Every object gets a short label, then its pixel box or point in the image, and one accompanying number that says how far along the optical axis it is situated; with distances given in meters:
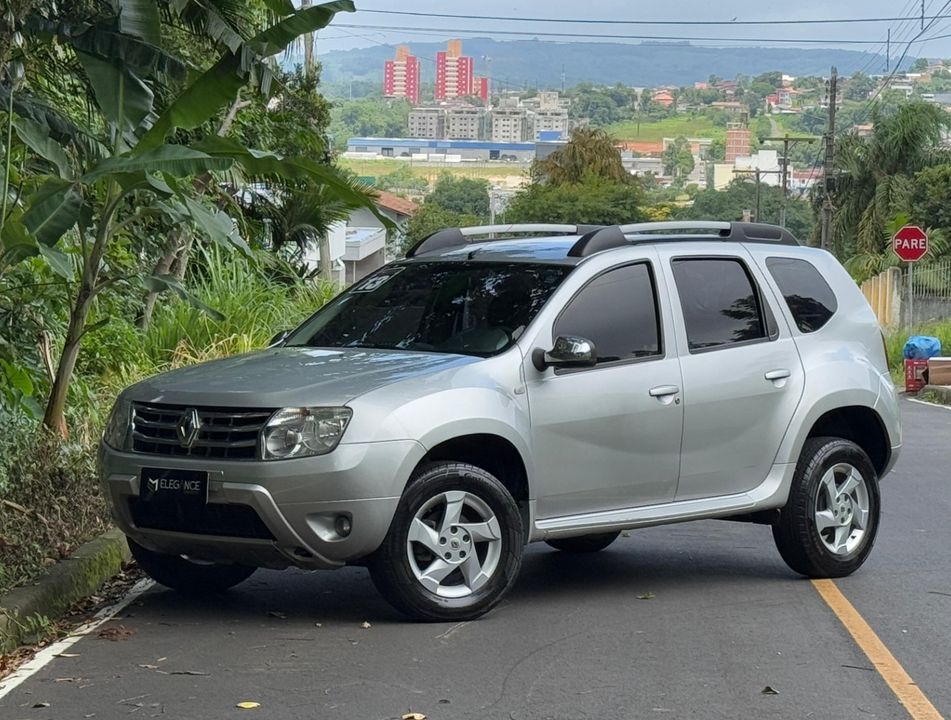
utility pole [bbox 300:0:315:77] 27.26
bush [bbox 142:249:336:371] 15.96
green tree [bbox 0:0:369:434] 8.66
